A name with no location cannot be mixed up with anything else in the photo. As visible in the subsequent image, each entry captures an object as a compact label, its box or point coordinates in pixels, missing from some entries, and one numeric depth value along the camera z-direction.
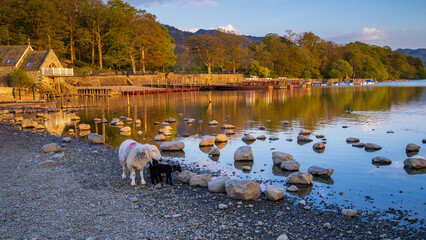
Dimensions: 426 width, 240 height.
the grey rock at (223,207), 9.24
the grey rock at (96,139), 19.58
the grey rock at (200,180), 11.11
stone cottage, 57.72
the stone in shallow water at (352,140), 19.94
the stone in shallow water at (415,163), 14.03
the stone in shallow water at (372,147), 17.99
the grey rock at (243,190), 9.85
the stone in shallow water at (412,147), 17.67
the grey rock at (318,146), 18.28
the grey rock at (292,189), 11.06
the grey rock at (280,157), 14.60
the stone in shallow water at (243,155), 15.38
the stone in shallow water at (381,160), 15.09
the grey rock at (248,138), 20.73
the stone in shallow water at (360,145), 18.63
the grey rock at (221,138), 19.90
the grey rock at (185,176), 11.52
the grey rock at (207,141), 18.91
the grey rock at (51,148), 16.34
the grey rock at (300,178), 11.75
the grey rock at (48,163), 13.44
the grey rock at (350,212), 8.95
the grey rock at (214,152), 16.66
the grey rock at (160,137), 20.85
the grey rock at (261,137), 21.32
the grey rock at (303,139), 20.36
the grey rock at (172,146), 17.70
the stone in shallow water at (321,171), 12.83
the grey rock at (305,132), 22.80
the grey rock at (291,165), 13.68
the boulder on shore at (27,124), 26.02
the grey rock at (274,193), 9.86
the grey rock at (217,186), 10.52
